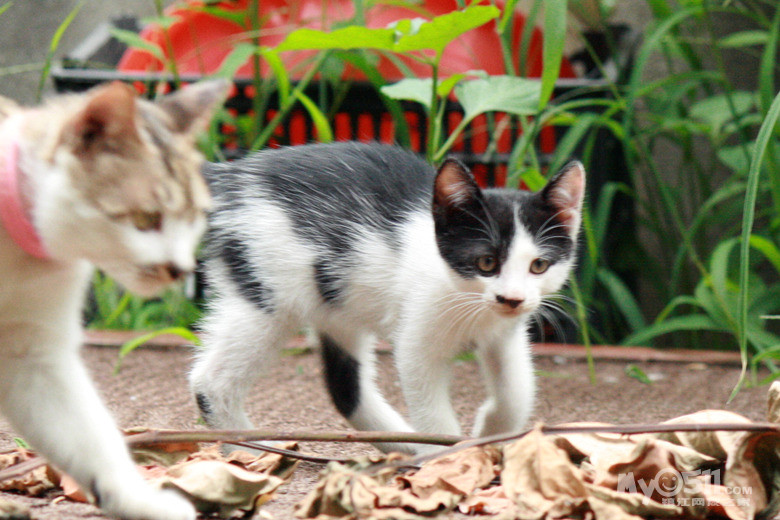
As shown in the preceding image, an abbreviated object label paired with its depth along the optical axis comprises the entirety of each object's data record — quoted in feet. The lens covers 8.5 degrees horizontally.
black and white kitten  8.96
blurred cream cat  8.37
